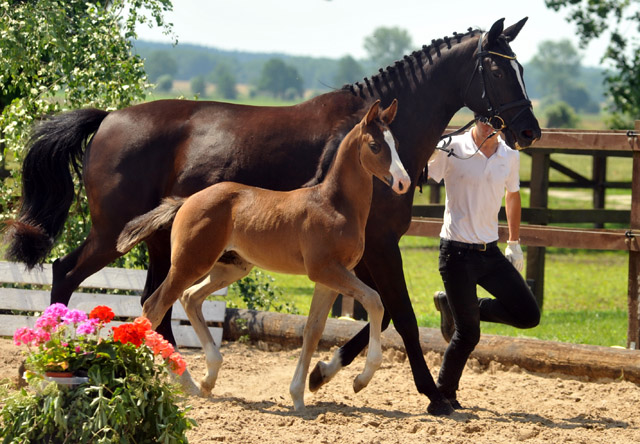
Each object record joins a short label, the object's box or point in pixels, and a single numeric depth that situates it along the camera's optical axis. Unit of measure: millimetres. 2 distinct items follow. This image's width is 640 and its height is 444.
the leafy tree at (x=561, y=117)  117859
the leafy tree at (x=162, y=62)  198171
